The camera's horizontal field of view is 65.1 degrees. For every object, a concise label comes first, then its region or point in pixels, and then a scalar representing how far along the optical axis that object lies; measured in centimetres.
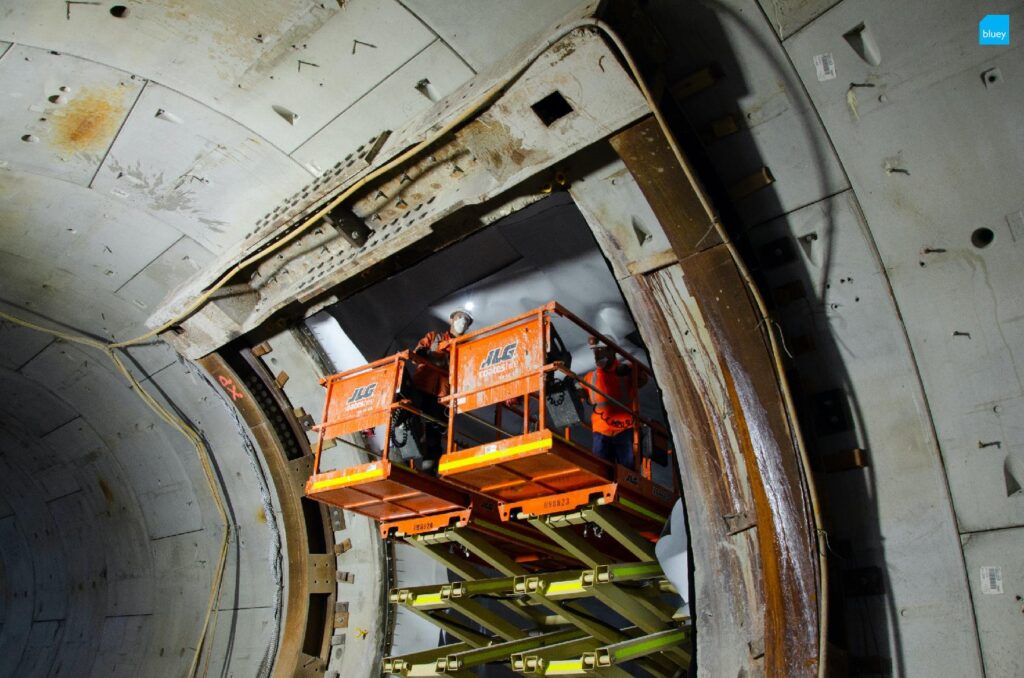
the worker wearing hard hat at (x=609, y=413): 634
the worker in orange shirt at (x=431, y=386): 677
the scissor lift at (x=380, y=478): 608
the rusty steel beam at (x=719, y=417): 406
